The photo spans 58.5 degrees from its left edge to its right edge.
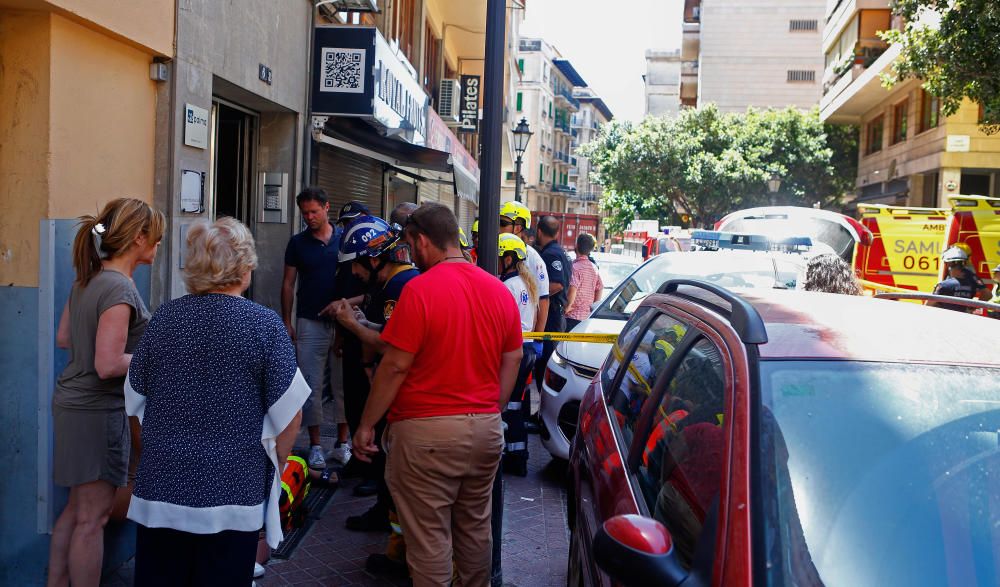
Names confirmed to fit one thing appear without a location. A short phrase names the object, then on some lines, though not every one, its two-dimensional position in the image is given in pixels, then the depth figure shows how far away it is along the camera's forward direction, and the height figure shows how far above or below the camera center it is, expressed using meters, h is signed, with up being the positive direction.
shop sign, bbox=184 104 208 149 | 5.92 +0.65
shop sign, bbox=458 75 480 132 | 20.19 +2.99
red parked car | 2.00 -0.53
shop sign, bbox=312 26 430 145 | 8.99 +1.59
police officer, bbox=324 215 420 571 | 4.36 -0.28
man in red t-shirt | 3.56 -0.66
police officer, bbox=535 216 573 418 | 8.34 -0.31
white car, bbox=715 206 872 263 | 14.77 +0.38
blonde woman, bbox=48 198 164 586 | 3.51 -0.65
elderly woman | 2.86 -0.62
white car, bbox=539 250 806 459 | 6.64 -0.53
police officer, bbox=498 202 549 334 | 6.99 +0.03
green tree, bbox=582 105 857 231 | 41.53 +4.15
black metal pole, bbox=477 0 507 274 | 4.63 +0.50
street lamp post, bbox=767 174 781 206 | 26.27 +1.84
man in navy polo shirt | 6.46 -0.44
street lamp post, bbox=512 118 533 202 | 23.89 +2.78
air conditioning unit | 19.02 +2.85
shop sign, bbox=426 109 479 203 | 12.54 +1.65
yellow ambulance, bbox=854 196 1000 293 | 15.68 +0.09
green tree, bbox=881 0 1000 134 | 11.09 +2.68
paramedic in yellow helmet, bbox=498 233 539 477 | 6.57 -0.44
